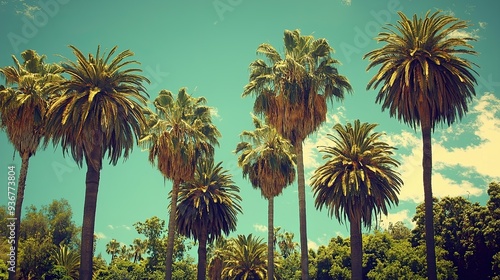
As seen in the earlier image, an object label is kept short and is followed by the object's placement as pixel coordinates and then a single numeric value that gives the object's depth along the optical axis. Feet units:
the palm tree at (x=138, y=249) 301.63
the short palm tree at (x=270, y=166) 157.58
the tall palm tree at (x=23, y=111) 123.44
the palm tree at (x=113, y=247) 326.65
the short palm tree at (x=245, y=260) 190.80
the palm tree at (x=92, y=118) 103.91
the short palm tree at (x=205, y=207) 163.63
